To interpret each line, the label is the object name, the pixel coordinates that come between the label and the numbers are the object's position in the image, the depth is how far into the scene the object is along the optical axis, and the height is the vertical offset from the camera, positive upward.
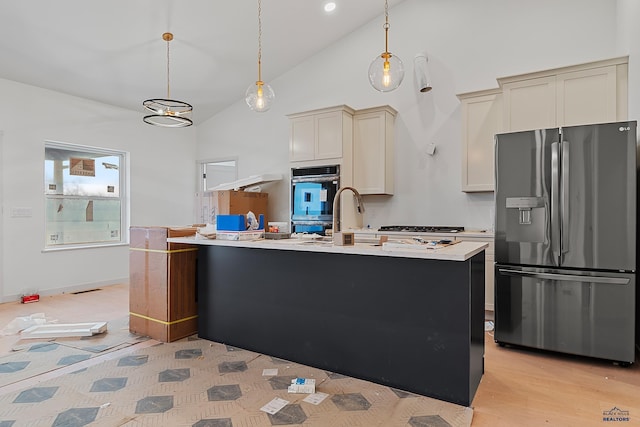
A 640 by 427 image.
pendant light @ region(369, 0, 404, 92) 2.83 +1.06
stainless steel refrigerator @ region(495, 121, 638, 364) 2.79 -0.23
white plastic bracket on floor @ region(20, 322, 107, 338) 3.42 -1.08
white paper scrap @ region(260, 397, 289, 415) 2.15 -1.13
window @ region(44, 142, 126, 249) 5.26 +0.25
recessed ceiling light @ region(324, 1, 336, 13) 4.68 +2.58
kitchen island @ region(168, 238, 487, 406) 2.21 -0.66
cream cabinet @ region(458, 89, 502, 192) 4.21 +0.87
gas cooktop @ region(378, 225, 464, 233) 4.30 -0.20
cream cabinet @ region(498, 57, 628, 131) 3.50 +1.12
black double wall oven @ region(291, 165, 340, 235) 4.95 +0.21
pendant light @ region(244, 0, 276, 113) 3.27 +1.01
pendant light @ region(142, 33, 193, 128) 3.57 +1.03
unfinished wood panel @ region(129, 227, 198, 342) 3.26 -0.65
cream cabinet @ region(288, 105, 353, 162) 4.88 +1.06
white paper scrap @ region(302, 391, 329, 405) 2.25 -1.13
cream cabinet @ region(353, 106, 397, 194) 4.88 +0.81
